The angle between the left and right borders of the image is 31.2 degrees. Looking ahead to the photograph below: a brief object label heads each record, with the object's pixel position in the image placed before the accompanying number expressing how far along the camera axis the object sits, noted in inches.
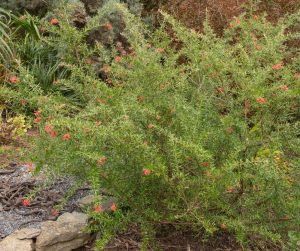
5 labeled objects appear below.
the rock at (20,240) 134.3
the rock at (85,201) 148.7
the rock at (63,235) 137.2
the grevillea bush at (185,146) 118.9
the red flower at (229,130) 130.6
